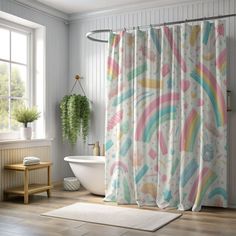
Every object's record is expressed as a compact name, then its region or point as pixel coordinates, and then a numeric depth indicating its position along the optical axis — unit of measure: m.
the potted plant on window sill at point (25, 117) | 5.09
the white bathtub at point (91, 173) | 4.90
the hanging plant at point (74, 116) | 5.56
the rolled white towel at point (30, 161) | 4.73
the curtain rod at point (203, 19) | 4.06
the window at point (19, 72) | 5.11
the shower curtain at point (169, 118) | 4.30
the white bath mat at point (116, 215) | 3.68
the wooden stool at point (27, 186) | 4.66
